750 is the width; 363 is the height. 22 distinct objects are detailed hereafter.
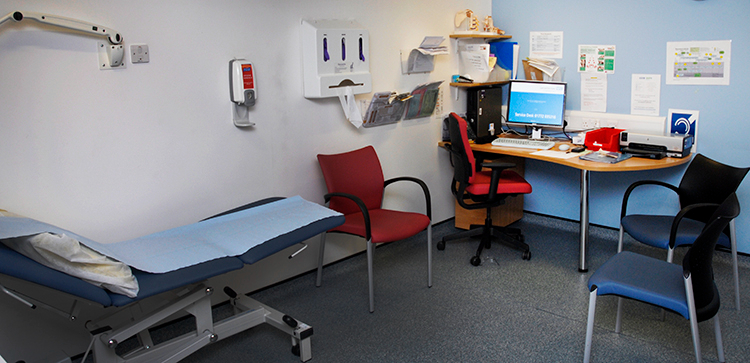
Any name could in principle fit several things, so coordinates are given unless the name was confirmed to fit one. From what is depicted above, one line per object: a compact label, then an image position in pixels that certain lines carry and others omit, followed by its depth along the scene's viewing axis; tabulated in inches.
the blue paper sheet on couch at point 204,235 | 78.3
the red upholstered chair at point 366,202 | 116.6
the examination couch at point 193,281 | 69.9
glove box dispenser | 123.1
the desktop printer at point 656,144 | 131.9
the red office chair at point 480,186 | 136.6
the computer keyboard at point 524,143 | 150.8
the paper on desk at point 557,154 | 138.4
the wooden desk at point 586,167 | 126.9
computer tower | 158.2
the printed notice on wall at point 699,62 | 134.6
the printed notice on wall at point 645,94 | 146.6
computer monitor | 155.6
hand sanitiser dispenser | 111.8
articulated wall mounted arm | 84.1
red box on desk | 142.4
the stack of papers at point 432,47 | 148.3
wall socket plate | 98.9
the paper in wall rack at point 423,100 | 151.4
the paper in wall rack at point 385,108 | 140.6
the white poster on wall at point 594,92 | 156.7
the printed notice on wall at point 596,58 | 154.0
